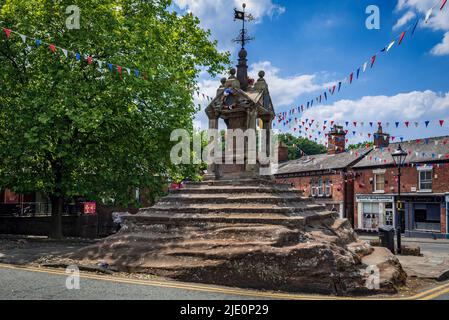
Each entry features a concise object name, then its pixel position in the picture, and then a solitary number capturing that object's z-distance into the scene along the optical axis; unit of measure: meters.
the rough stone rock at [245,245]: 8.16
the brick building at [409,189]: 30.44
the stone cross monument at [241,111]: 13.32
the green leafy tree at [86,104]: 14.80
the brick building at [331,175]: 37.03
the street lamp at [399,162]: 14.86
